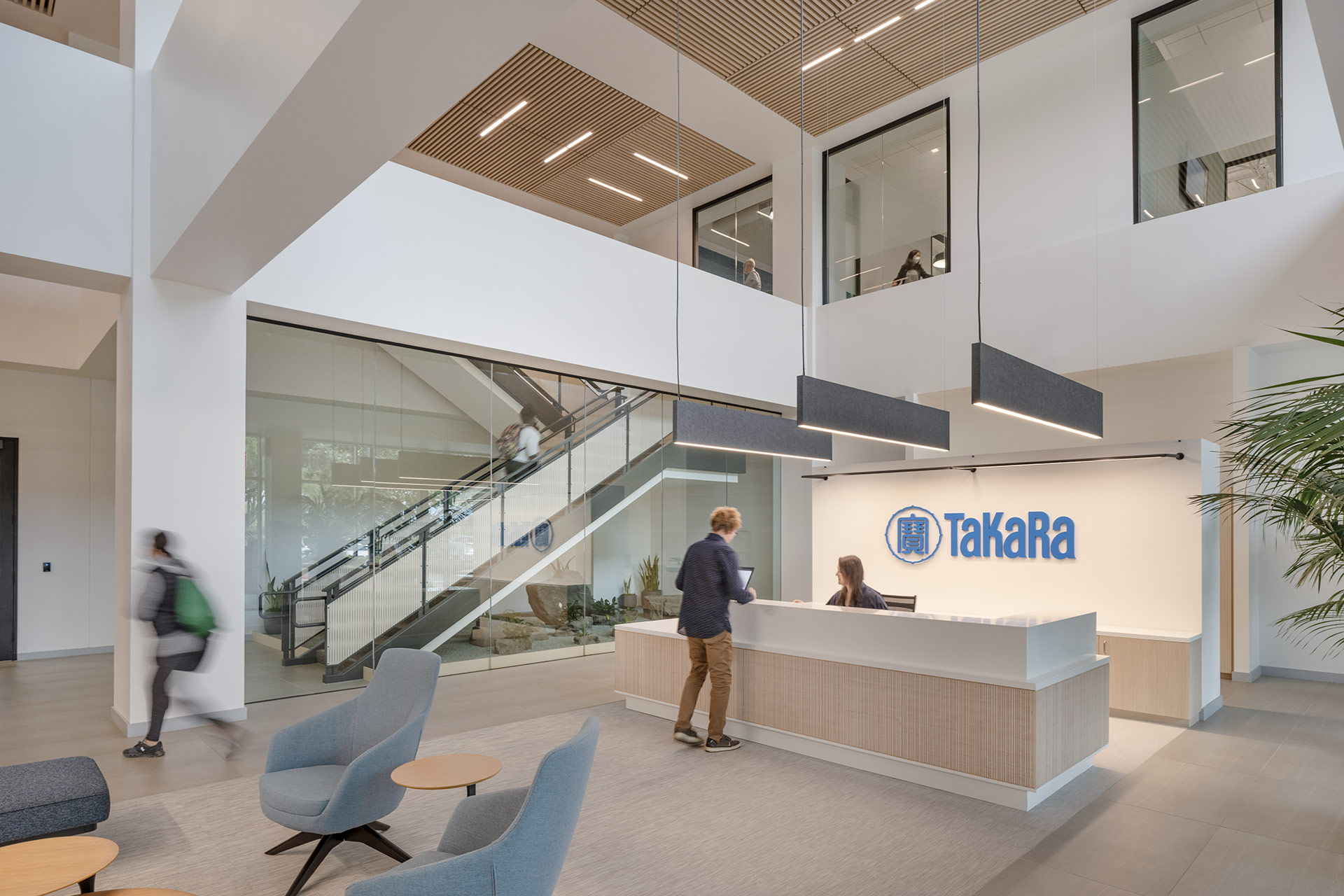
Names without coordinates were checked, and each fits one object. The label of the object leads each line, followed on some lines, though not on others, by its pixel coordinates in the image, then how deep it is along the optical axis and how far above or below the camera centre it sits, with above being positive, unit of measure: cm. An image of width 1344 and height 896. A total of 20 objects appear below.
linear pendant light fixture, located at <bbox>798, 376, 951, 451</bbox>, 521 +39
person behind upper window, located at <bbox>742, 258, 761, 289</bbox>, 1191 +304
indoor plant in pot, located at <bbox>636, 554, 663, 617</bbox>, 996 -161
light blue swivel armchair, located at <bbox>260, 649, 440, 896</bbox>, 316 -139
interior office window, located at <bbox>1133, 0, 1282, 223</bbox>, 786 +398
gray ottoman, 319 -149
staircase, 699 -82
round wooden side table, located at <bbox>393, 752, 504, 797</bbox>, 310 -133
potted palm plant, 252 -1
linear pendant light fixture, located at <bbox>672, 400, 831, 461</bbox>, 563 +26
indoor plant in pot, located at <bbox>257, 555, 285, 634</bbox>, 647 -126
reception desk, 421 -143
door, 856 -100
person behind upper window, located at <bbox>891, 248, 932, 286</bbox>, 1048 +273
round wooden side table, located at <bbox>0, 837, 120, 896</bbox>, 230 -131
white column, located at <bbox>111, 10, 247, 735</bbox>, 548 +10
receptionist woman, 579 -96
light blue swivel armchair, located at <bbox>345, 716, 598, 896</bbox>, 217 -116
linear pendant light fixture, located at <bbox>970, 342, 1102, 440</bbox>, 432 +48
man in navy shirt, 524 -112
